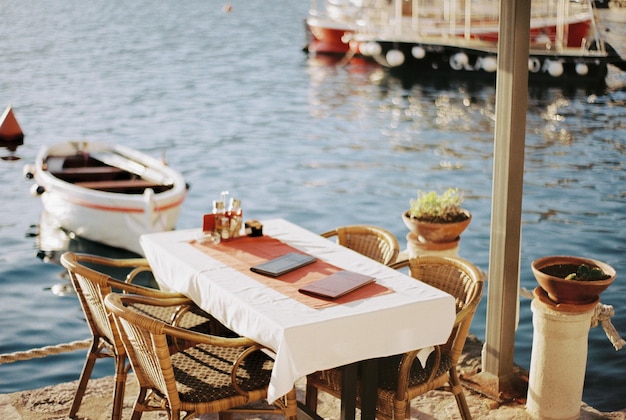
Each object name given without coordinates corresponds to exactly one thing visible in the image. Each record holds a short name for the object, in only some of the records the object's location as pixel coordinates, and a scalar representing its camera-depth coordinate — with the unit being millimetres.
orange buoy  18922
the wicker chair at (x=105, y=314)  3807
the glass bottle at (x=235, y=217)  4293
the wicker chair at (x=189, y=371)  3363
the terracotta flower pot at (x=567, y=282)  3934
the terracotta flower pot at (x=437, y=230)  5020
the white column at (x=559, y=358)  4023
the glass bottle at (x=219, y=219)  4258
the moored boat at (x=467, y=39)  24547
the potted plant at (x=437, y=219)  5043
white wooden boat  9938
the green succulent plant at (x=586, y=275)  4012
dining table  3275
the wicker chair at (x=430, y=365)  3553
